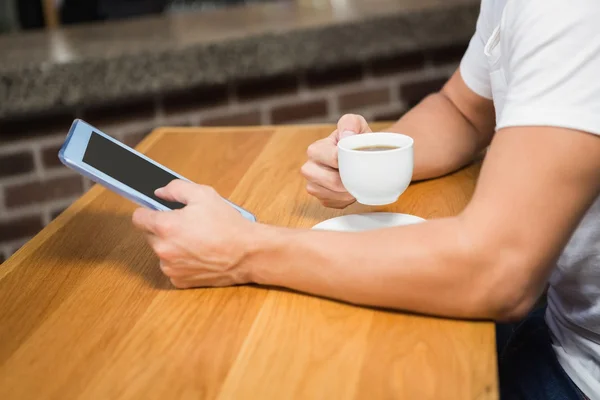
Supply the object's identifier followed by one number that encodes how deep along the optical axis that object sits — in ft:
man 2.20
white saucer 2.82
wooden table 2.05
